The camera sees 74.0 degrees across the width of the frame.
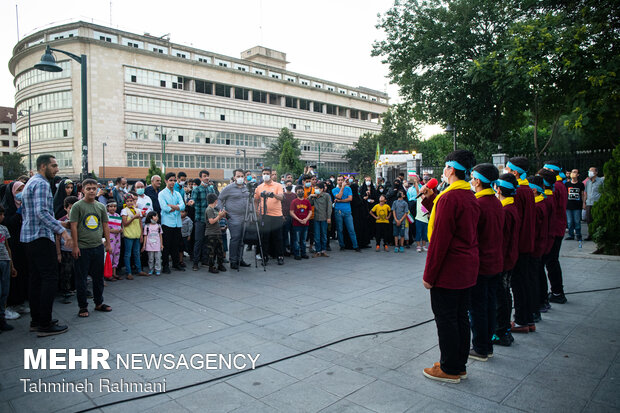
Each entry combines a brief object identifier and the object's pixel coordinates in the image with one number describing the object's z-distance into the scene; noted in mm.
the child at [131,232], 8414
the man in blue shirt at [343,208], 11547
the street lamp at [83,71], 11725
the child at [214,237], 8984
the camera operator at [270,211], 9945
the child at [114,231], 8133
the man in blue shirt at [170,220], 8977
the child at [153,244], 8703
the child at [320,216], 11047
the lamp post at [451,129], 22088
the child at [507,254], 4598
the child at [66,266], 6647
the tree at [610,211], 9520
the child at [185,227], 9914
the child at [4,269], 5367
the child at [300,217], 10609
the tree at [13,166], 54366
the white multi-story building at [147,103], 49188
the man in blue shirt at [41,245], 5043
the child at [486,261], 4070
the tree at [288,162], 50684
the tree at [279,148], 60719
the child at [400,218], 11477
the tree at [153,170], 39612
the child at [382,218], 11816
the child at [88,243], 5789
